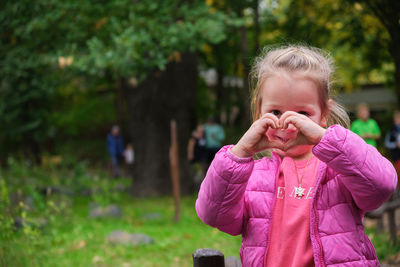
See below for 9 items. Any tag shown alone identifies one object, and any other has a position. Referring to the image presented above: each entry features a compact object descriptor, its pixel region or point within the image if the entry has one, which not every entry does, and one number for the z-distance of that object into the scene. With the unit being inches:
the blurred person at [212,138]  456.1
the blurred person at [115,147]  659.4
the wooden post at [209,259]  75.9
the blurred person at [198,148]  449.7
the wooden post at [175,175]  313.7
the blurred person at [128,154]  668.2
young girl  66.8
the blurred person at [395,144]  385.1
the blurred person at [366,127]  338.0
